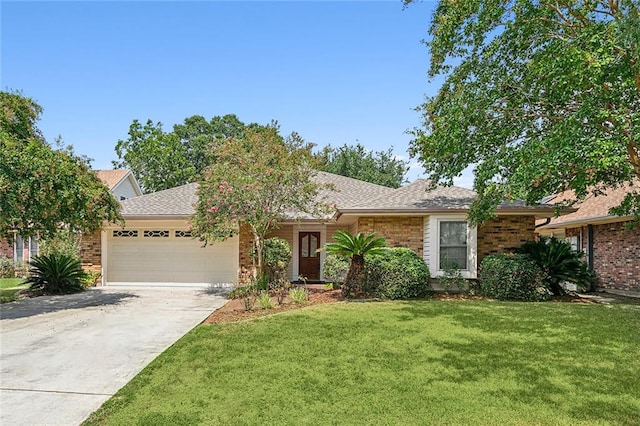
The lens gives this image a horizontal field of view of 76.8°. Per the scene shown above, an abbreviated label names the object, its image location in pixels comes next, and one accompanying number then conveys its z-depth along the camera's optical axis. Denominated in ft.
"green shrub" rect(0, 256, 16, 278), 63.36
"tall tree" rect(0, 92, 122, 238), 30.17
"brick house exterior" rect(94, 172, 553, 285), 39.01
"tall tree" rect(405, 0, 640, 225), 25.13
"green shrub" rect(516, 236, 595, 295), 36.86
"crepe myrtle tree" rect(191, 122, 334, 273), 36.86
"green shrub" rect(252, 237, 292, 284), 45.11
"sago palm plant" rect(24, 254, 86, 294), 44.60
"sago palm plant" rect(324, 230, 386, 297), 34.63
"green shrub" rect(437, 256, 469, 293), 38.11
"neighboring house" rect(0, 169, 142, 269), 65.74
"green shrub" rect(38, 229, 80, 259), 52.70
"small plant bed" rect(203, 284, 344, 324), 28.85
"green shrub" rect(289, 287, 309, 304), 33.86
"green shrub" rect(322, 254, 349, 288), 42.80
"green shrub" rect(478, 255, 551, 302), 35.24
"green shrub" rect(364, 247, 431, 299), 35.06
